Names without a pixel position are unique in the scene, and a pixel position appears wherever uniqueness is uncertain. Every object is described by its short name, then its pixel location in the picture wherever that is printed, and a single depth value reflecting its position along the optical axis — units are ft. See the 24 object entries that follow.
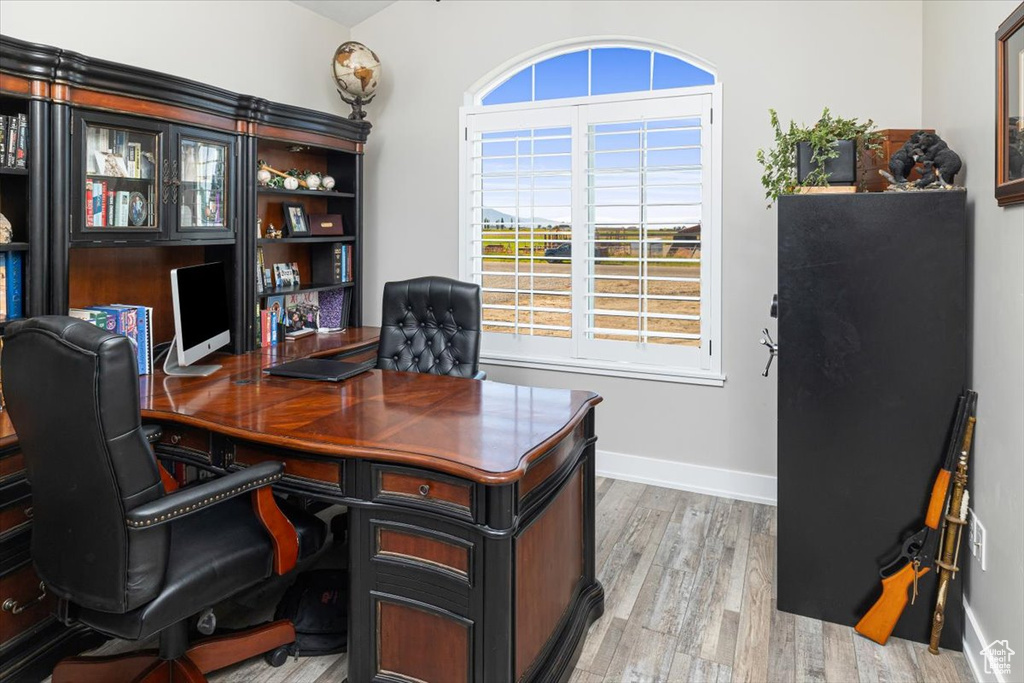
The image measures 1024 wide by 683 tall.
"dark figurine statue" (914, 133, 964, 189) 7.81
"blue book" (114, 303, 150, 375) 9.71
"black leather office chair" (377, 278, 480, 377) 11.21
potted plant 8.29
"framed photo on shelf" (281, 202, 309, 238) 13.05
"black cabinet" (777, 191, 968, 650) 7.64
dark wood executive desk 5.89
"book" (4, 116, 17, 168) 8.04
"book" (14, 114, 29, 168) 8.11
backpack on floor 7.61
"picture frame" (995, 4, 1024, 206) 6.10
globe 13.65
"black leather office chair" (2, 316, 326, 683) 5.11
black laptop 9.18
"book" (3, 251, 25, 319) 8.21
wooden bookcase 7.35
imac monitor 8.98
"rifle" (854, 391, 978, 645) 7.48
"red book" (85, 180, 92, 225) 8.81
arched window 12.40
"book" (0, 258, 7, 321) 8.11
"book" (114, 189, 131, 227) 9.26
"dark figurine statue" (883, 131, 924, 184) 8.08
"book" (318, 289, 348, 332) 14.49
